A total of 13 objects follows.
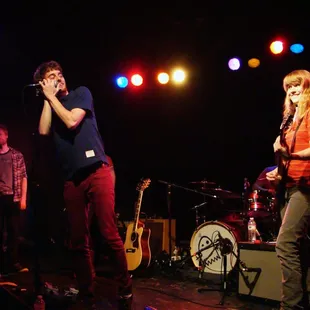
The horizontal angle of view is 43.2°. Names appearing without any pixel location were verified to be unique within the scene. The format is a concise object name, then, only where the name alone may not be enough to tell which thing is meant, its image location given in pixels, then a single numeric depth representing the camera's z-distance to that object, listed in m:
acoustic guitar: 5.72
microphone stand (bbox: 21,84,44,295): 2.93
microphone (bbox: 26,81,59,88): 2.96
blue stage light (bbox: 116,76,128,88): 7.98
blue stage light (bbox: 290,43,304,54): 6.72
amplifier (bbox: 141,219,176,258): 6.91
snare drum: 5.07
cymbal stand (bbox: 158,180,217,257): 5.84
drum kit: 5.25
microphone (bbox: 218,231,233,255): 4.53
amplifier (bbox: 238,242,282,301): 3.93
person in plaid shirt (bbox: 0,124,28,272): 5.41
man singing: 2.87
